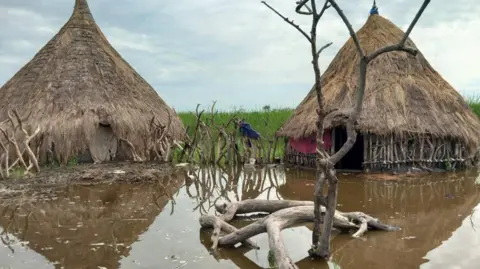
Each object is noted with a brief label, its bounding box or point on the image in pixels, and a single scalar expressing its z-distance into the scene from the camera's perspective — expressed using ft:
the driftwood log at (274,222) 16.74
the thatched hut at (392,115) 39.73
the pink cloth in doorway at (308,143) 42.65
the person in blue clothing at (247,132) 47.46
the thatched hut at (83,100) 44.11
